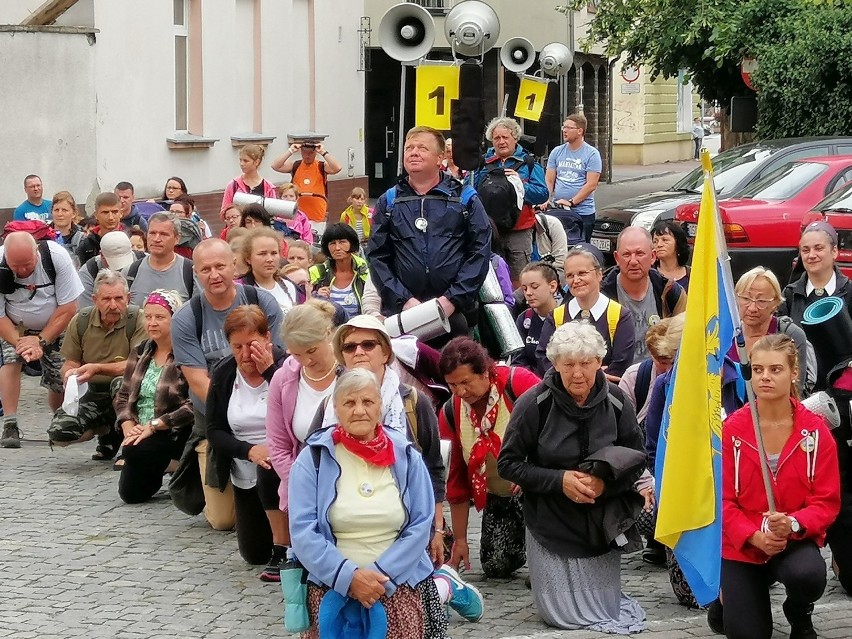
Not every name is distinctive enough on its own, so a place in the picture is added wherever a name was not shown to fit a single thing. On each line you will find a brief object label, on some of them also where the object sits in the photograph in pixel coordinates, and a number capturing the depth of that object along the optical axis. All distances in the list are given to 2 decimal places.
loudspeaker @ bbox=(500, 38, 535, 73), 19.25
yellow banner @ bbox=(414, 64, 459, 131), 13.04
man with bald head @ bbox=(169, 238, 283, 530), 9.02
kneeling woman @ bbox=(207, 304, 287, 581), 8.18
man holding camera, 18.02
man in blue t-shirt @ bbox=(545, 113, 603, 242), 16.62
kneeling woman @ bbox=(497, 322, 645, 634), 7.24
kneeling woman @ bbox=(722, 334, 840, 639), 6.71
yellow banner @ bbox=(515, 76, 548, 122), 16.66
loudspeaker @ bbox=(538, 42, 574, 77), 25.55
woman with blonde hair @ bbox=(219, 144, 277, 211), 15.09
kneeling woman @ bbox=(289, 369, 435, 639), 6.27
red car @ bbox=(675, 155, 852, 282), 16.33
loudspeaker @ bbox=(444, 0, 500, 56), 16.14
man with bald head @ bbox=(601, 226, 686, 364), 9.88
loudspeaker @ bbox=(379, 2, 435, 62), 15.09
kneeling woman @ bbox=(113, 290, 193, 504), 9.74
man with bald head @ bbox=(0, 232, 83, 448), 12.01
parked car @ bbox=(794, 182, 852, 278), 13.85
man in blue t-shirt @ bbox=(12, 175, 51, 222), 16.92
